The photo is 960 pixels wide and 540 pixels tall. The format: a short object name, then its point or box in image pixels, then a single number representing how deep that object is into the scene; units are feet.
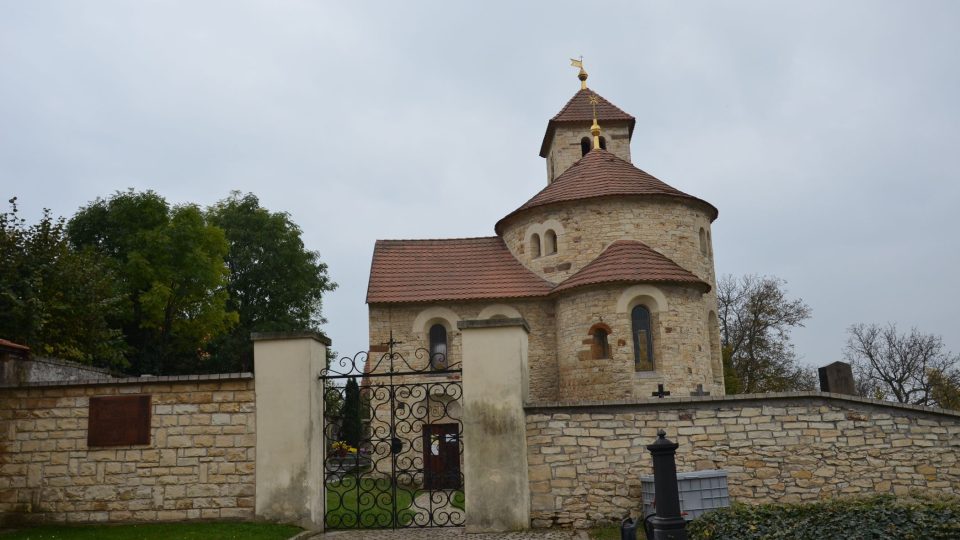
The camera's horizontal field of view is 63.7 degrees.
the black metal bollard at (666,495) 22.62
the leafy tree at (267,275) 127.24
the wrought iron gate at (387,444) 36.78
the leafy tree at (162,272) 106.42
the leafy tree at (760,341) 122.21
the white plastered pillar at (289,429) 35.01
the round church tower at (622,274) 66.54
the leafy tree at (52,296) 51.31
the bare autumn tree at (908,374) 121.60
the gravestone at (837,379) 39.14
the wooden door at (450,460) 57.82
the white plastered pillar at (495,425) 35.32
